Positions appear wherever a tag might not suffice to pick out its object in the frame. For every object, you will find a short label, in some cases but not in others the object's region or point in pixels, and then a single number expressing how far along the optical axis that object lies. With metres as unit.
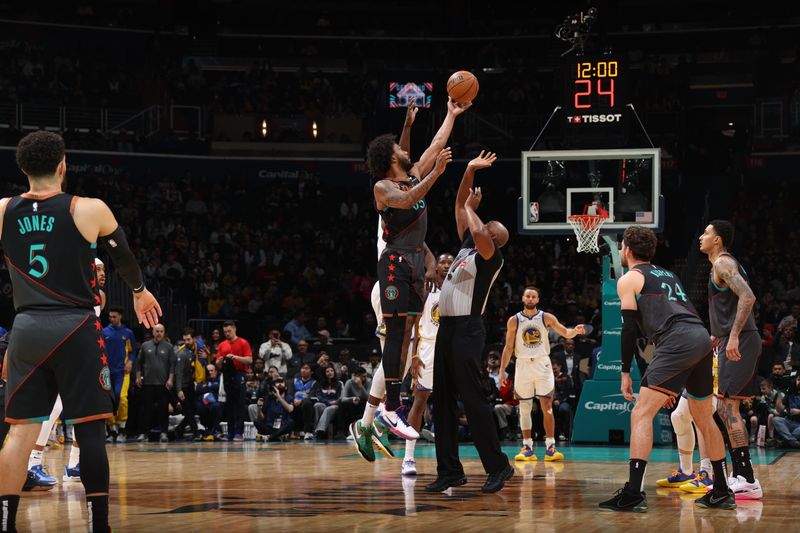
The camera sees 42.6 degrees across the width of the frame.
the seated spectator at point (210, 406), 17.56
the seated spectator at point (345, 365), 17.97
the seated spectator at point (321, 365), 17.89
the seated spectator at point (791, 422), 15.33
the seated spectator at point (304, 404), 17.43
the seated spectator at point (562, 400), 16.64
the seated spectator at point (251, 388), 17.83
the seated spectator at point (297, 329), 20.83
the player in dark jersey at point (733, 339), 8.16
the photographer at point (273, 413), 17.34
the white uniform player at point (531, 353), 13.16
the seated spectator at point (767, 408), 15.74
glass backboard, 15.12
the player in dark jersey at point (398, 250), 8.44
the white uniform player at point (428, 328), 11.80
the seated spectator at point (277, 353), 18.64
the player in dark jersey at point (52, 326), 5.38
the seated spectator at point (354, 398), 17.34
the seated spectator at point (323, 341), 19.81
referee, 8.09
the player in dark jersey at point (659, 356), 7.31
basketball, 8.65
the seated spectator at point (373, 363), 18.08
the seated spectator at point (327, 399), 17.35
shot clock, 15.67
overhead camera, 16.64
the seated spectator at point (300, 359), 18.55
